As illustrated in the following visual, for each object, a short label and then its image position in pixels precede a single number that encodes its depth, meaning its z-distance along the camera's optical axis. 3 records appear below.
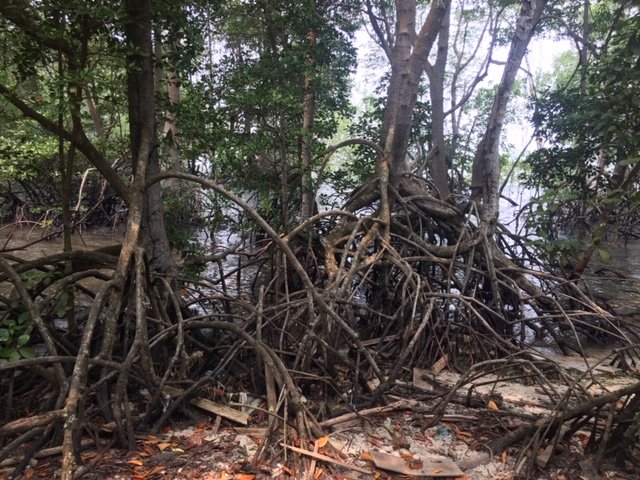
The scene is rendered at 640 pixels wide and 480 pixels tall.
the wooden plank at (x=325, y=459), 2.26
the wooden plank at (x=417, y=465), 2.30
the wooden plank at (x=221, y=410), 2.67
